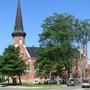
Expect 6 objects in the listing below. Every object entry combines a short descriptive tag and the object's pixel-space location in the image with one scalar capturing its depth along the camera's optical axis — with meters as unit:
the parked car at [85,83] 40.96
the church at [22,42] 75.78
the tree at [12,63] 50.67
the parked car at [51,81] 61.17
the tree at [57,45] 53.03
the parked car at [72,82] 47.92
